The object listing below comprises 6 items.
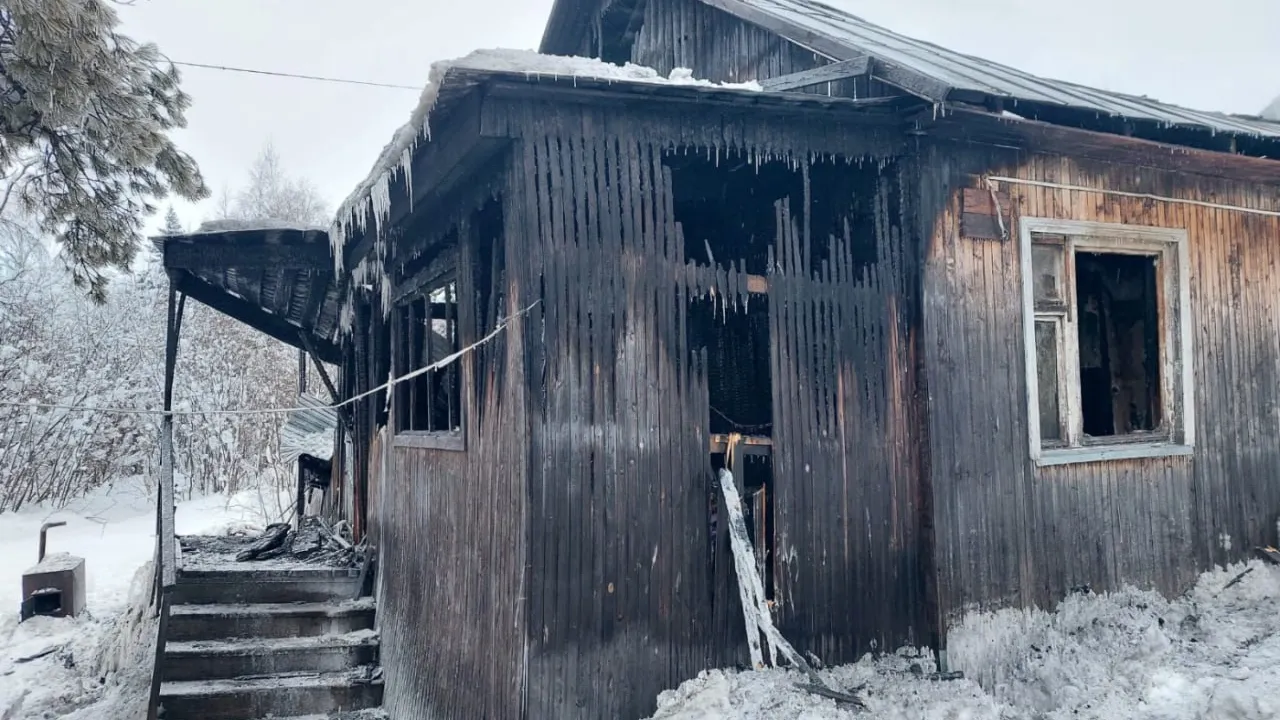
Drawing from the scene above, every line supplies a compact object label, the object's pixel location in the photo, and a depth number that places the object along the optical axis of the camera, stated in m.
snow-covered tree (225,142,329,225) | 30.77
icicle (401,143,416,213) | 4.61
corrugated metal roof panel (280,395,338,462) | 11.66
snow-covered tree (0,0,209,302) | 7.25
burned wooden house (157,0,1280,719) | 4.27
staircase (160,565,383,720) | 6.55
